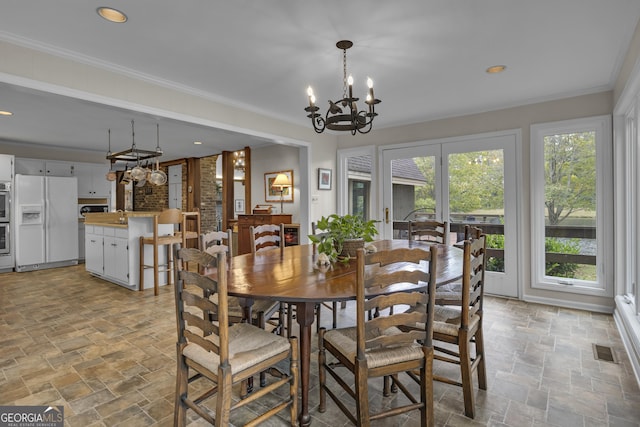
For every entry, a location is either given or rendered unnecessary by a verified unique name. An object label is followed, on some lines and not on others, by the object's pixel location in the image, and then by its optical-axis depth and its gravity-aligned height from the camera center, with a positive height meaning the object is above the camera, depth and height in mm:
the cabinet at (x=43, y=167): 6301 +933
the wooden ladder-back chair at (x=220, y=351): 1444 -670
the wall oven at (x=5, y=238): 5934 -413
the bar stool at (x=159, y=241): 4449 -378
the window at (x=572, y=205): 3596 +51
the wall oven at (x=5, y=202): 5914 +229
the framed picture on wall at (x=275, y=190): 6141 +431
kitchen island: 4641 -485
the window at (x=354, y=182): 5672 +518
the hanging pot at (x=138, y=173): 5198 +632
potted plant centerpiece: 2268 -176
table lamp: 5848 +549
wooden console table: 5742 -161
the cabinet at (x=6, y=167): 5858 +845
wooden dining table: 1571 -372
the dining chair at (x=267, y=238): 2956 -243
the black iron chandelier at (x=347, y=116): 2377 +733
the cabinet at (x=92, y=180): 7146 +745
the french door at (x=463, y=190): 4203 +288
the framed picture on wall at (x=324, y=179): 5371 +545
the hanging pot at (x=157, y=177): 5273 +576
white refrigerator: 6047 -132
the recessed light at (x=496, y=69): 3064 +1323
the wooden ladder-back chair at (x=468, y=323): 1842 -665
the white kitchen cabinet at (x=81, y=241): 6986 -560
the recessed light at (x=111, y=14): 2133 +1302
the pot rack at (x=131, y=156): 4871 +879
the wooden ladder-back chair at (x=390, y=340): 1509 -610
